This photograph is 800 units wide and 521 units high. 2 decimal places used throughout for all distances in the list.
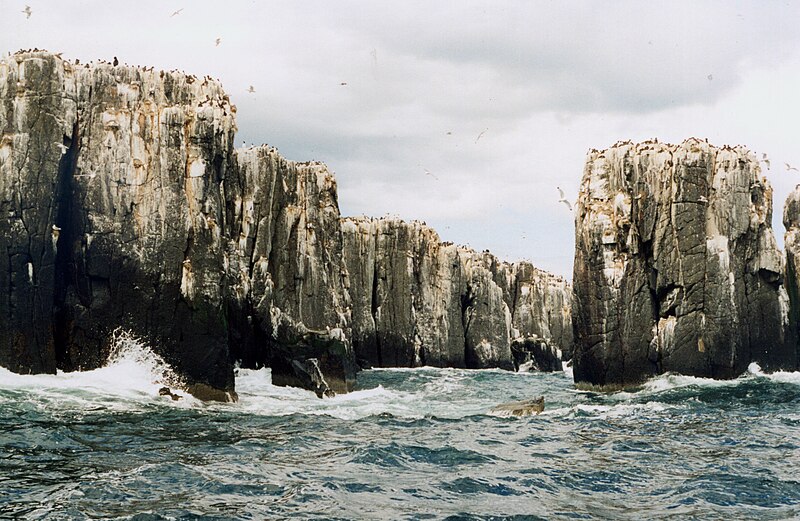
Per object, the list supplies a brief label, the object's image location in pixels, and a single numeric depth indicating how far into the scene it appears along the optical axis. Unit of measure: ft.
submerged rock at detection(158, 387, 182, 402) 104.98
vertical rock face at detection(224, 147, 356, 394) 140.26
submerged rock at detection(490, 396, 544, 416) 110.11
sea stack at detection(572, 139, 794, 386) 147.23
